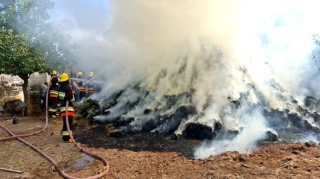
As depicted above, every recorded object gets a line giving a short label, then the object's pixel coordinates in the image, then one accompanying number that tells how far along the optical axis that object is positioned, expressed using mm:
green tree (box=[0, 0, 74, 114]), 10359
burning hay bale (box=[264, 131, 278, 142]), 6586
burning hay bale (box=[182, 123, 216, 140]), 6914
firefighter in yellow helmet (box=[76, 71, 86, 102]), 12961
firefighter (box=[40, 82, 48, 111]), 12023
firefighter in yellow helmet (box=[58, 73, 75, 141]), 7332
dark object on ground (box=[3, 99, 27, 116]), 11885
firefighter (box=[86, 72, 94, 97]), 13094
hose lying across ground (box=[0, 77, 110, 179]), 4788
